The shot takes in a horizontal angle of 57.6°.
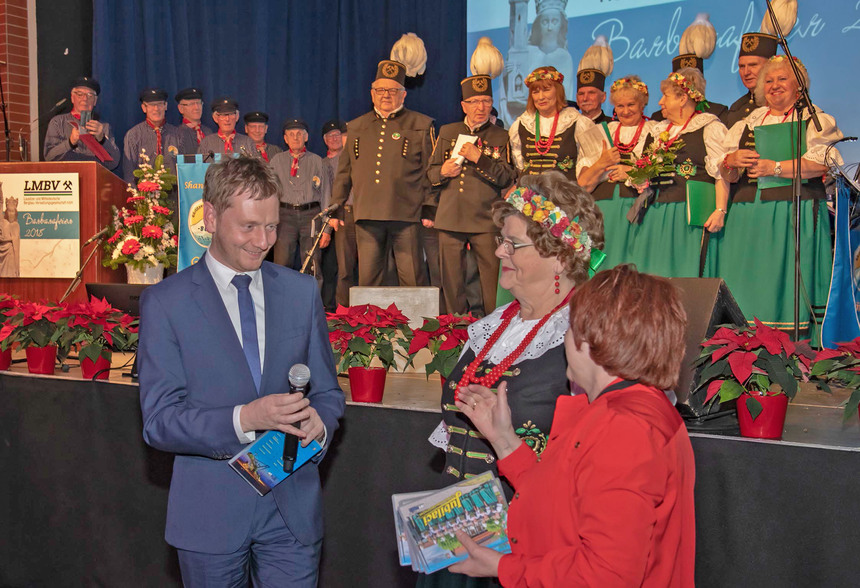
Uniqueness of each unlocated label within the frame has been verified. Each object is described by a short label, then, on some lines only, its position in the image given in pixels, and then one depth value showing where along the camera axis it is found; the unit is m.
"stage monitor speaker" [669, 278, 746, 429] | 2.19
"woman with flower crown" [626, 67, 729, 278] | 5.21
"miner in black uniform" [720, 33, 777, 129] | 5.27
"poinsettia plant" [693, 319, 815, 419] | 2.07
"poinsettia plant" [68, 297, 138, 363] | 3.22
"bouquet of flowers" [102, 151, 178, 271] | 5.77
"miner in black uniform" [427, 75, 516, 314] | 5.77
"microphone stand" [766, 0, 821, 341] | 3.69
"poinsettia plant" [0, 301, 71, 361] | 3.38
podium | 5.73
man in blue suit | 1.61
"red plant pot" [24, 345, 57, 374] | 3.37
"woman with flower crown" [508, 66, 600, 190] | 5.47
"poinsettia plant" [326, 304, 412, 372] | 2.85
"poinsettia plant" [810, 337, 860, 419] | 2.11
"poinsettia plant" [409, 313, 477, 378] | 2.76
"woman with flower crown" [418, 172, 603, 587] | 1.68
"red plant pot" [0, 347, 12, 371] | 3.54
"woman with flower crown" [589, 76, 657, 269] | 5.36
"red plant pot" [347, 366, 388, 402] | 2.75
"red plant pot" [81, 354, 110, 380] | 3.20
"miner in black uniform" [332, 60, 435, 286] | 6.20
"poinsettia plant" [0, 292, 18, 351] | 3.44
